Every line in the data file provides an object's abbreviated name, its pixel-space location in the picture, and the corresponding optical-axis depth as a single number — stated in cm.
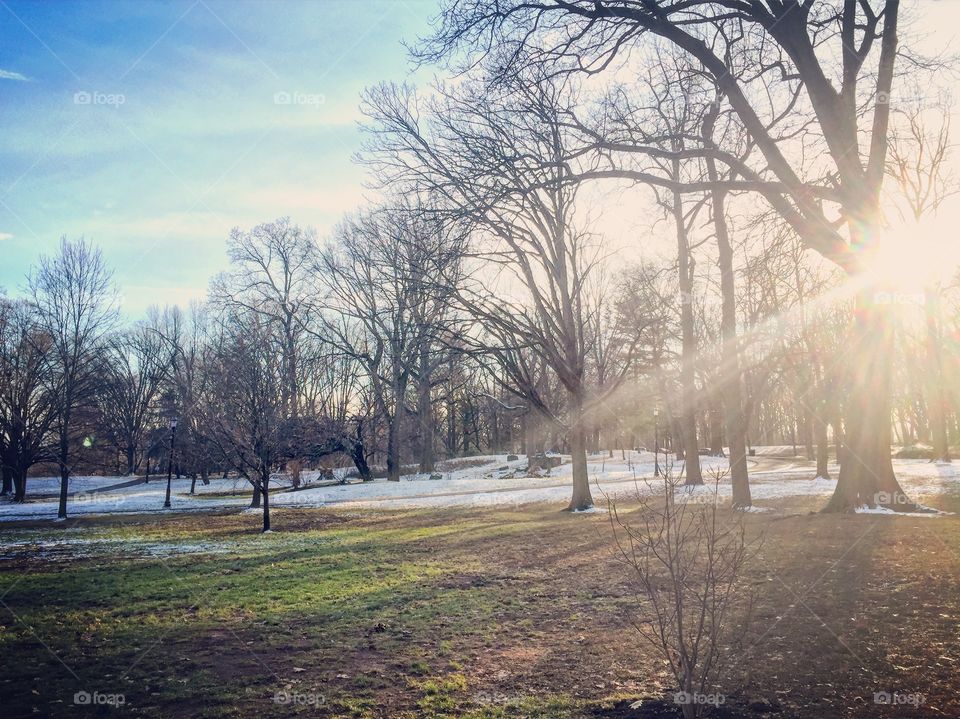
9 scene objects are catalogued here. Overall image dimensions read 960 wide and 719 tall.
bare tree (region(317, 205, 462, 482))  3625
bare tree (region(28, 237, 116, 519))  2097
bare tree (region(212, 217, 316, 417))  3544
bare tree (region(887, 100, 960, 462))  2042
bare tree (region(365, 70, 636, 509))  1260
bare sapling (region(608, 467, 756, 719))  351
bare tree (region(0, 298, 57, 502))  2903
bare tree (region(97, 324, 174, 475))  5734
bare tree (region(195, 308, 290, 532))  1753
